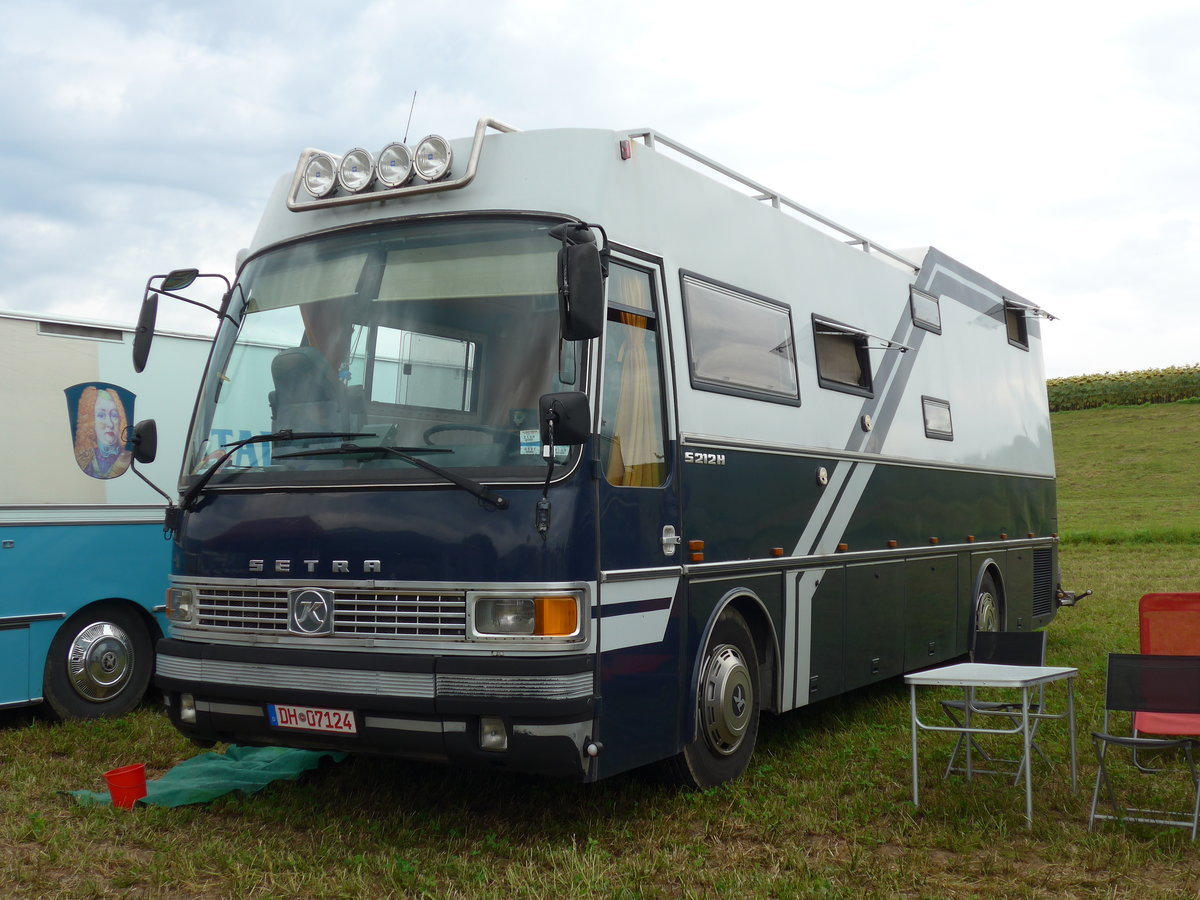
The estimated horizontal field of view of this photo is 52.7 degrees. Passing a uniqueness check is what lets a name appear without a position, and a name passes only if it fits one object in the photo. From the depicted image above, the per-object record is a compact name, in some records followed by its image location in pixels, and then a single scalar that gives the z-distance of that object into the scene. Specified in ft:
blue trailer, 25.90
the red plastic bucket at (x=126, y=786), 19.95
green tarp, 20.44
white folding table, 19.11
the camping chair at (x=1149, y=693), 18.37
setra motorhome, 17.02
